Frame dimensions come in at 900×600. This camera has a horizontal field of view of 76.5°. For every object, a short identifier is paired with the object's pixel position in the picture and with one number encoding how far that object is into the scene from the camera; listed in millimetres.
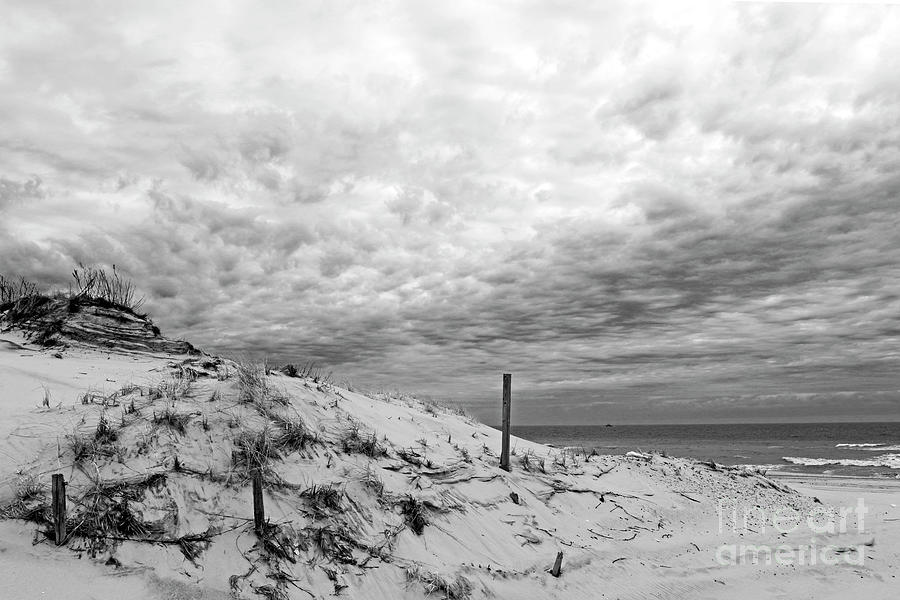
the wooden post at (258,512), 7809
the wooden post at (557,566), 9799
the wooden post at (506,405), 13352
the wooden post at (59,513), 6629
